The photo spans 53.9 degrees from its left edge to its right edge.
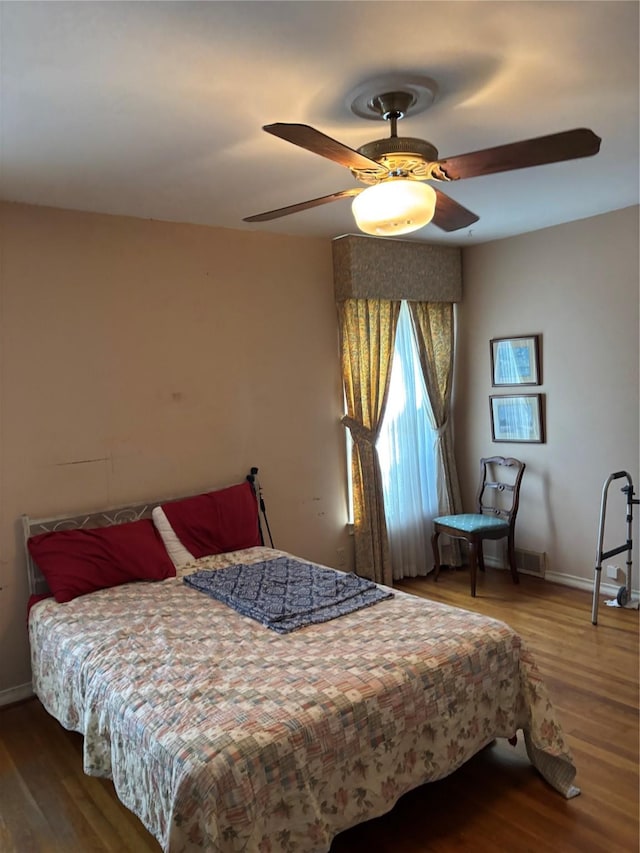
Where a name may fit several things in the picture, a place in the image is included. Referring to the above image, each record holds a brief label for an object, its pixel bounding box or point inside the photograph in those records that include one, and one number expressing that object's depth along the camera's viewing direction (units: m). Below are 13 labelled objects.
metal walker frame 3.87
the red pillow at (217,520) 3.68
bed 1.81
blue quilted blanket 2.73
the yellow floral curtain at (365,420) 4.61
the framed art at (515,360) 4.68
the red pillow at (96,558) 3.13
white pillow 3.58
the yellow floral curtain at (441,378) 5.05
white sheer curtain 4.88
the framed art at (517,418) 4.69
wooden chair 4.49
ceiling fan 1.93
